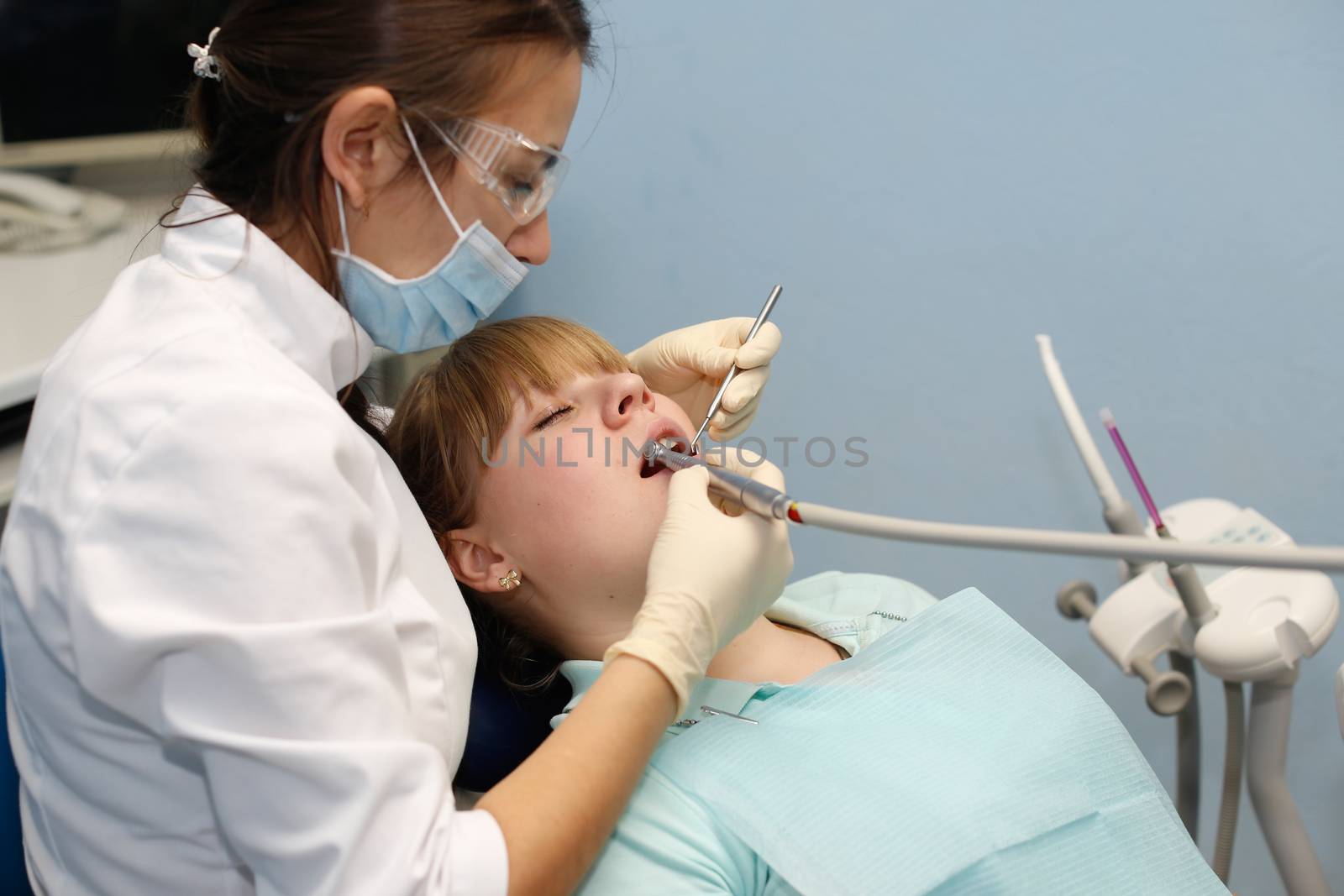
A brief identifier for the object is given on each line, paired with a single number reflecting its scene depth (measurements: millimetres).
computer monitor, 1914
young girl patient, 1087
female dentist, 779
